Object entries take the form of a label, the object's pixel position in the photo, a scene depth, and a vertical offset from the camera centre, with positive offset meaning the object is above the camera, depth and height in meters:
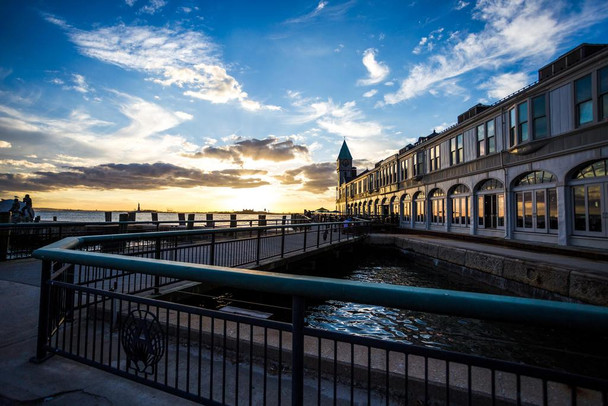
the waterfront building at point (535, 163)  13.01 +2.88
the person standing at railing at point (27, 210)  19.39 +0.09
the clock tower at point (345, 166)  69.62 +10.97
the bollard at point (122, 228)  11.66 -0.65
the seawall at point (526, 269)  8.28 -2.02
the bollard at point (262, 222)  14.59 -0.50
